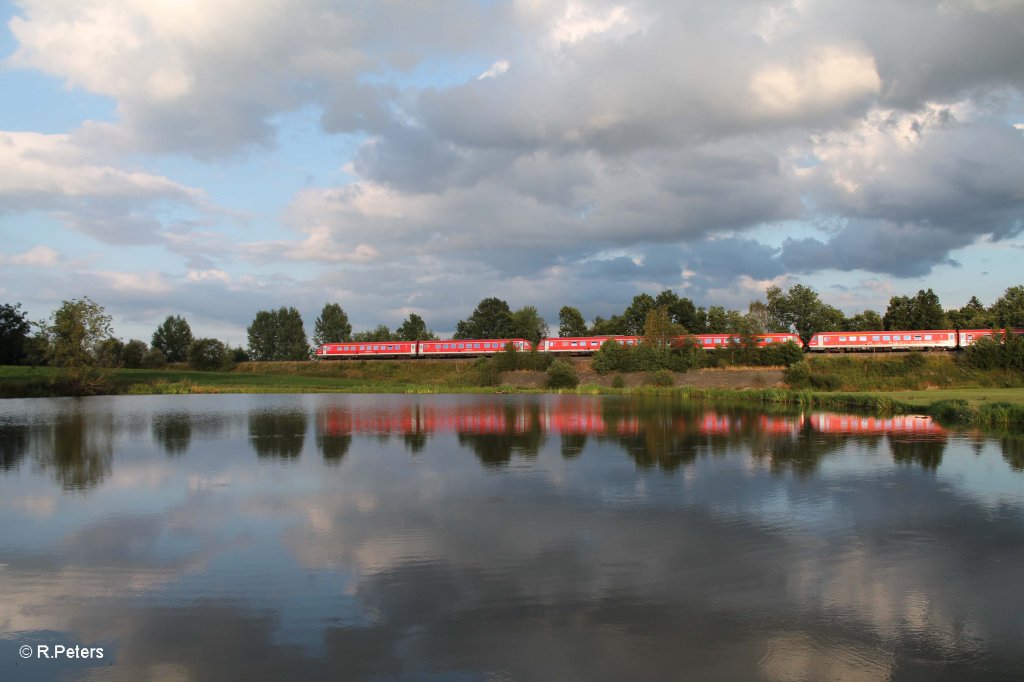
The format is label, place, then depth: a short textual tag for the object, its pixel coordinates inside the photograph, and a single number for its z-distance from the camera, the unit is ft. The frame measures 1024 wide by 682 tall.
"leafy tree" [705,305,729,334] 341.58
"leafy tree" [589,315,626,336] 368.07
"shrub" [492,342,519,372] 258.78
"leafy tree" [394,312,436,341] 437.58
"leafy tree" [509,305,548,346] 378.94
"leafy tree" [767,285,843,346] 335.47
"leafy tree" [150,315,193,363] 383.86
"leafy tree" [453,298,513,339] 418.72
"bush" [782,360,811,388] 207.51
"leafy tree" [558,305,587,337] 394.73
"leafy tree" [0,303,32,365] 273.75
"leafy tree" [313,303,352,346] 433.07
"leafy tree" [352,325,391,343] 425.28
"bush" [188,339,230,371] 325.21
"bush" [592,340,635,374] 252.83
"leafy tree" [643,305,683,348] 258.35
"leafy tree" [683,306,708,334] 350.64
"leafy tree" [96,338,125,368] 193.16
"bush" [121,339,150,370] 305.67
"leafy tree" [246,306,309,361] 431.02
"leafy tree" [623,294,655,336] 361.10
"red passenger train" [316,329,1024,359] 237.45
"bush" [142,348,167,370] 317.63
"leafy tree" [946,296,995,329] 277.87
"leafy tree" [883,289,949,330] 309.83
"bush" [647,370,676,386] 232.53
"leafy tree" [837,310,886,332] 329.31
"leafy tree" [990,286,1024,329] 250.57
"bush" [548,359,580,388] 239.91
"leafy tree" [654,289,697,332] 352.49
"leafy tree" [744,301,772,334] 337.27
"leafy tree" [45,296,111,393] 181.68
